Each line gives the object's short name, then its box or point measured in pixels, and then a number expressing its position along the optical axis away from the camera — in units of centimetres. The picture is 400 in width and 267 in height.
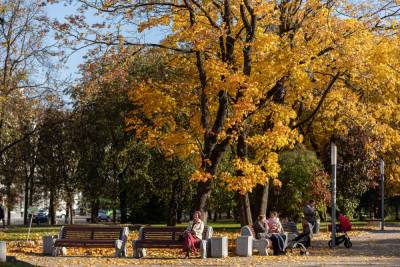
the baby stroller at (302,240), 1895
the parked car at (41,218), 6882
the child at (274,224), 1967
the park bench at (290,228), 2242
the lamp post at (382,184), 3311
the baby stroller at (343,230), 2181
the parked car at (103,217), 7715
